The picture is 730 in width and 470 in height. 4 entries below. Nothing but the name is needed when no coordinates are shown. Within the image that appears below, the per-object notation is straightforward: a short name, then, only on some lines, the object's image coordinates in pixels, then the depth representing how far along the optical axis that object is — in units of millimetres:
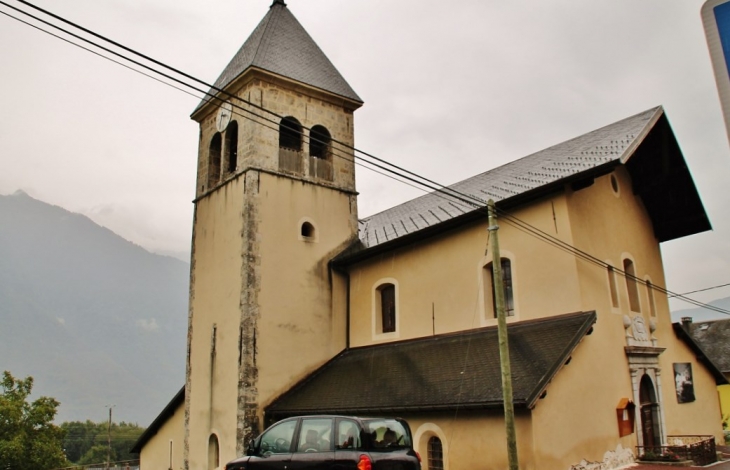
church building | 13984
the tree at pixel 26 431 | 42531
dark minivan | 9383
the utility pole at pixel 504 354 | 10367
